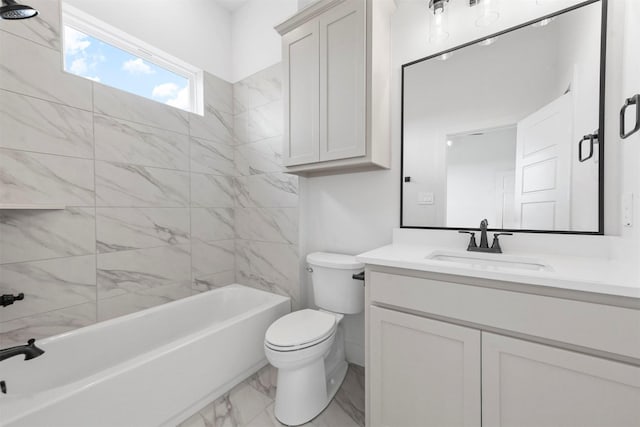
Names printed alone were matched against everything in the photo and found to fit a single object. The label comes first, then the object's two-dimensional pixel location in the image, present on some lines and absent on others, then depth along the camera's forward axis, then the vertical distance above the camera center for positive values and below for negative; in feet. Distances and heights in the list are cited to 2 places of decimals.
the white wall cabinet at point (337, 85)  4.73 +2.47
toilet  4.34 -2.30
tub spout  3.51 -2.02
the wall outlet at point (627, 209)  3.18 +0.02
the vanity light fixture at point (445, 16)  4.39 +3.48
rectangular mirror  3.74 +1.36
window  5.35 +3.50
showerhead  2.97 +2.34
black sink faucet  4.13 -0.55
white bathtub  3.34 -2.68
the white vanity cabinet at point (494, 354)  2.44 -1.63
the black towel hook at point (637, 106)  2.50 +1.03
